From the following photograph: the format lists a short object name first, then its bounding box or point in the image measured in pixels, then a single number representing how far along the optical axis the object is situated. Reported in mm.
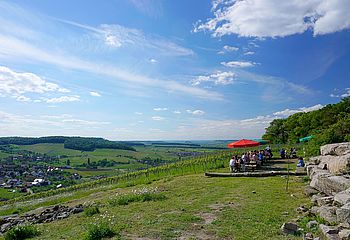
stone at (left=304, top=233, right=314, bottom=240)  7030
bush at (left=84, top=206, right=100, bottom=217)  12484
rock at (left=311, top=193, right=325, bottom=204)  10510
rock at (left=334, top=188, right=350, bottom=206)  7950
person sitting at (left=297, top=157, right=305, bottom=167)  21130
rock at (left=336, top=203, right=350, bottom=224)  7055
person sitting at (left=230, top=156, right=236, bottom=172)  23567
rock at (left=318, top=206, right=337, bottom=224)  7839
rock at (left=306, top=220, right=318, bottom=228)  7958
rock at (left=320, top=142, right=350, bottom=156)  13572
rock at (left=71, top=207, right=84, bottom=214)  13814
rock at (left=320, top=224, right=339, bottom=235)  6871
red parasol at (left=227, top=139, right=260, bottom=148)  25188
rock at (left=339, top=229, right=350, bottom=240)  6269
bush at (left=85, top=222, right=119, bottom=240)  8195
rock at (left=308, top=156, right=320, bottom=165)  16906
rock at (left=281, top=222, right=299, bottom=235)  7746
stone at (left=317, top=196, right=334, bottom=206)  9325
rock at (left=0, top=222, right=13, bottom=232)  13252
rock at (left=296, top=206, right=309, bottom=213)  9797
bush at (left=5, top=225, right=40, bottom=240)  10000
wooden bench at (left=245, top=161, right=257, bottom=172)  24203
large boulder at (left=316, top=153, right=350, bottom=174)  11337
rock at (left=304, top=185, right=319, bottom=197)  11841
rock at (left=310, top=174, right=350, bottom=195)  9609
